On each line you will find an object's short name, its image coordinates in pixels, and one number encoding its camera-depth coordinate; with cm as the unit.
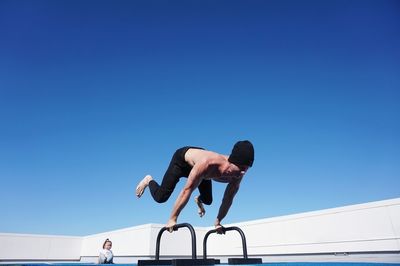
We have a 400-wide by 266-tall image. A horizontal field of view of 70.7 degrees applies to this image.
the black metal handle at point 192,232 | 272
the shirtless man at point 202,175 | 283
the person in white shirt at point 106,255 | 691
